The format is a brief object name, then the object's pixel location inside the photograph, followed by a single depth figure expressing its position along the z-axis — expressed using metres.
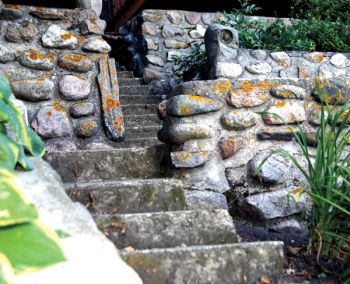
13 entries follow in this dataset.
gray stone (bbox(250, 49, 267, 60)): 4.06
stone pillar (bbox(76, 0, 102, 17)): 3.64
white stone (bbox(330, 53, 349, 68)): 4.43
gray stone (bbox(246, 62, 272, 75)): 3.98
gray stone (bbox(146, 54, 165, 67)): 4.98
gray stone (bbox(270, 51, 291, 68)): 4.17
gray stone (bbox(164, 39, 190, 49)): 5.11
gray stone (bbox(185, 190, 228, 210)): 2.04
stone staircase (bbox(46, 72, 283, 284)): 1.25
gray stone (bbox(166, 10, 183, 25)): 5.21
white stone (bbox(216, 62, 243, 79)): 3.78
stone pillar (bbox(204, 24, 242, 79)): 3.80
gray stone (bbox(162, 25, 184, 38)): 5.12
